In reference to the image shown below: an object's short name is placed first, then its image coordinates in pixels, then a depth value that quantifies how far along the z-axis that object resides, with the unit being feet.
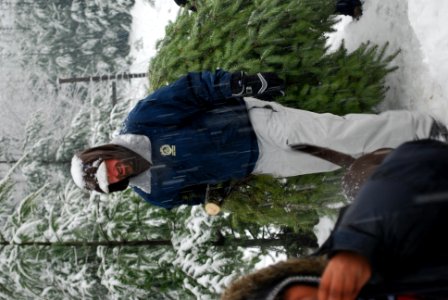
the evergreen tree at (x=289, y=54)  13.50
